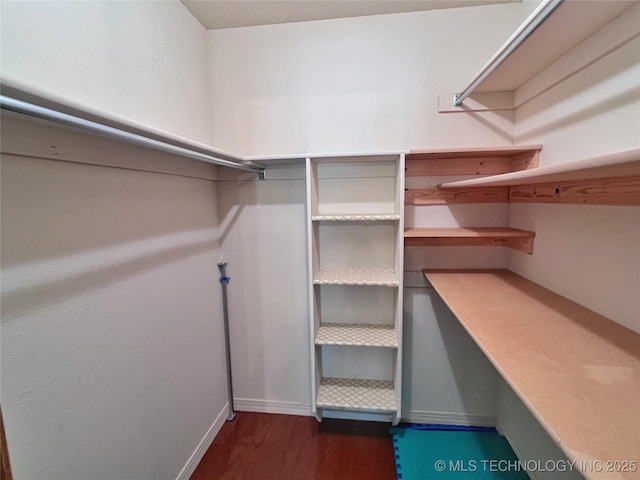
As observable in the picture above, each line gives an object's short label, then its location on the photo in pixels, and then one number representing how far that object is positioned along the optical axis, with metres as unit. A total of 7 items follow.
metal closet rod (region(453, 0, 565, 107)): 0.78
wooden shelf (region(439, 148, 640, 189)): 0.54
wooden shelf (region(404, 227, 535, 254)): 1.52
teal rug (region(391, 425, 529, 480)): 1.56
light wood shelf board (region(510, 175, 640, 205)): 0.94
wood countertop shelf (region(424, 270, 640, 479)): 0.57
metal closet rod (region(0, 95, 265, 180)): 0.59
